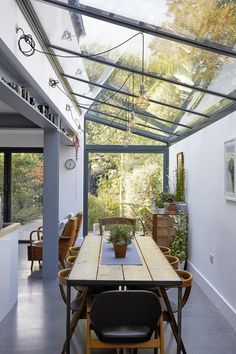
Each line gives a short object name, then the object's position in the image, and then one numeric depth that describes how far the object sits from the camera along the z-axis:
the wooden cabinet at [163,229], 6.25
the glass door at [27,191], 8.45
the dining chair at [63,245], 6.01
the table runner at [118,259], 3.22
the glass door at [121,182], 8.55
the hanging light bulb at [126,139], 6.39
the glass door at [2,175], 8.42
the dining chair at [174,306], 2.93
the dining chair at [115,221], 5.73
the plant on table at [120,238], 3.37
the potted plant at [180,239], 5.98
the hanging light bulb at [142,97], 3.71
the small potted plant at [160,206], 6.67
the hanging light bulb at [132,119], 4.85
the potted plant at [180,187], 6.69
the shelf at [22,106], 3.23
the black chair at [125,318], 2.34
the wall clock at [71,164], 8.59
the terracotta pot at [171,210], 6.47
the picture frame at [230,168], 3.88
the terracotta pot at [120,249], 3.36
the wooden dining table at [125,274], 2.63
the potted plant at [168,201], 6.51
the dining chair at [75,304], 2.93
